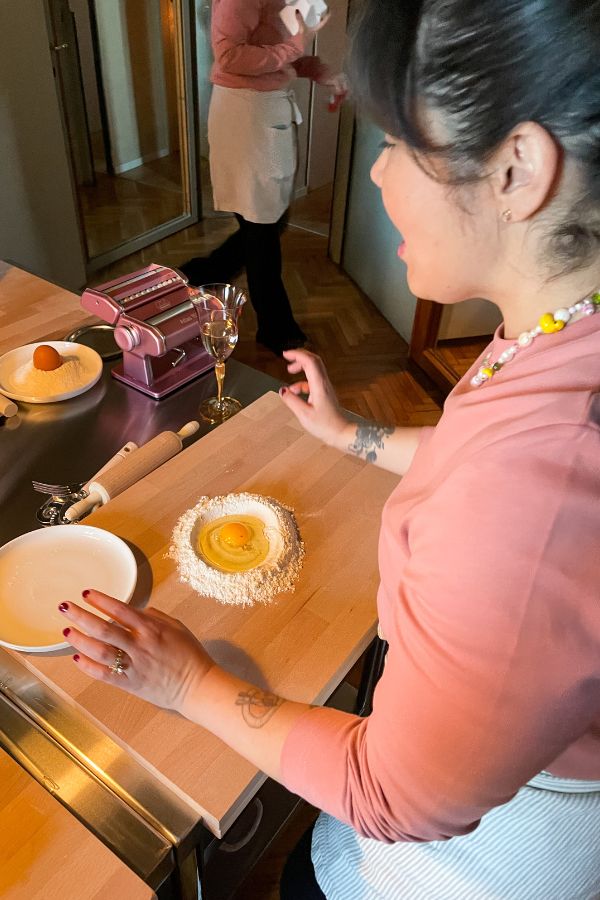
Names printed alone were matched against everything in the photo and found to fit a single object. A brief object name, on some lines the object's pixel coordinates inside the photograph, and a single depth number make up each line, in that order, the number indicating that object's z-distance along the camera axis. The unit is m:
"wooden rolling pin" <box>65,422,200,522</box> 0.98
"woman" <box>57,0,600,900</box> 0.44
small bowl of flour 1.20
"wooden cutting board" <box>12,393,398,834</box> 0.69
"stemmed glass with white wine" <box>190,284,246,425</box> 1.17
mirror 3.18
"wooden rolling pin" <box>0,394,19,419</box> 1.13
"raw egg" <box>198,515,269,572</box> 0.88
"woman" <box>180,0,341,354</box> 2.24
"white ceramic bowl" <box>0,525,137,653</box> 0.80
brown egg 1.22
